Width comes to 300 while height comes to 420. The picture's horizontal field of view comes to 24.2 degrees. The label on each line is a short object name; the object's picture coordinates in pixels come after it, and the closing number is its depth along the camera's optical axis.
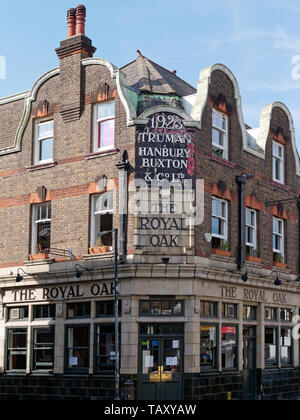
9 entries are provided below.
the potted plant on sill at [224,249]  24.94
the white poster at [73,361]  24.23
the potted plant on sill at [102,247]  24.08
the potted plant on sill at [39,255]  25.69
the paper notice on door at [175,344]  23.09
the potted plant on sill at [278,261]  28.72
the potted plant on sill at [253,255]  26.80
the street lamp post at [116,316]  21.53
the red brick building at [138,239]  23.16
